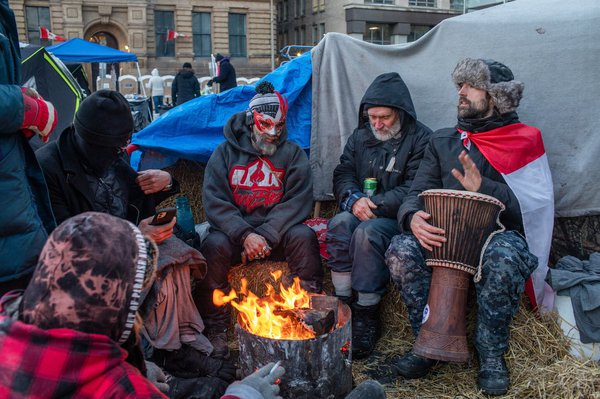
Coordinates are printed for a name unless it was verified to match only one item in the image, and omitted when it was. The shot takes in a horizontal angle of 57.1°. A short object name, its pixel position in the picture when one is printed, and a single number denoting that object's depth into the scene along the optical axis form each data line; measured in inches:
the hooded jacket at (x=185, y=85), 634.8
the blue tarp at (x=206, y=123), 204.1
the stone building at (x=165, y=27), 1311.5
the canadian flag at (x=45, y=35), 960.3
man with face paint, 155.6
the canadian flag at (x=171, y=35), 1337.4
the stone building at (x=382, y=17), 1412.4
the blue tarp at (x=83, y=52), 653.7
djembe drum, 127.4
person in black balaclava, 127.6
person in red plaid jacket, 58.5
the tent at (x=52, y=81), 320.8
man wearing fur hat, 128.9
